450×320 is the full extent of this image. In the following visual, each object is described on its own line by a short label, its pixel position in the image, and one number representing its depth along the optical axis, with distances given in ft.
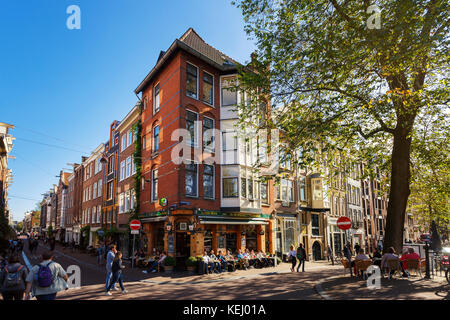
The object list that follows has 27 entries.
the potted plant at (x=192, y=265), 56.54
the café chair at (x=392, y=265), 37.93
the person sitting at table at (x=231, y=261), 59.70
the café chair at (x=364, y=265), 39.72
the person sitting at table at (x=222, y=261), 58.80
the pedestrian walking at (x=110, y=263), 35.00
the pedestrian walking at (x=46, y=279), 19.97
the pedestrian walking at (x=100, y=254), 73.44
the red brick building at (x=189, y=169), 63.05
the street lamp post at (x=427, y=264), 40.81
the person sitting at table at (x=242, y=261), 62.87
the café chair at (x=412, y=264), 41.11
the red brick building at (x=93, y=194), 120.16
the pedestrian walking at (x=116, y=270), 35.06
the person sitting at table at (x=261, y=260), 66.74
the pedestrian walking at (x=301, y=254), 57.12
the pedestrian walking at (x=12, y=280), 22.21
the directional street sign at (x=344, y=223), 40.91
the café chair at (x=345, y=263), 47.91
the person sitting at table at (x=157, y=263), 57.77
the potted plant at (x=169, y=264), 57.31
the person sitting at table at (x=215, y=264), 57.00
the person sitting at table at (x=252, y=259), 65.77
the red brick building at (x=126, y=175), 86.58
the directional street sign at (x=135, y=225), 57.26
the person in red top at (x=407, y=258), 41.34
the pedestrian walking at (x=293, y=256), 58.59
